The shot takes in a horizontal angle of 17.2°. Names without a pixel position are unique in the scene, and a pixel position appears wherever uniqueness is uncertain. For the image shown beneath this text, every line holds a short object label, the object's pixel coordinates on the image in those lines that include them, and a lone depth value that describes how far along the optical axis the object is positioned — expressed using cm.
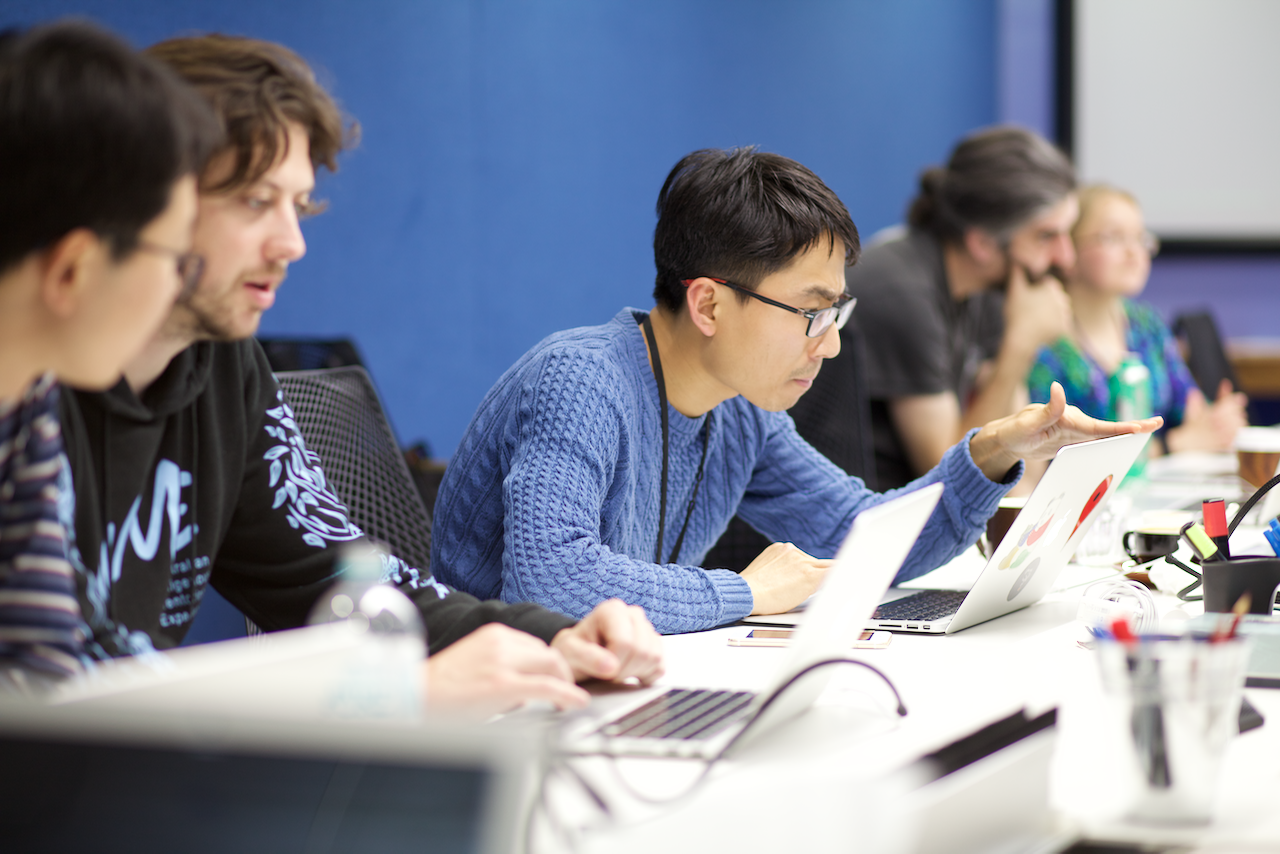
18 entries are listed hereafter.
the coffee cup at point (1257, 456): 463
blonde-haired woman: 696
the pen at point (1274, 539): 344
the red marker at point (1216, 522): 334
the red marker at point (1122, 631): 280
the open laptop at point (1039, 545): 328
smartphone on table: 326
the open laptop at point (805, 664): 288
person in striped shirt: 279
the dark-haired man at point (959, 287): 636
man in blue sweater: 341
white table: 257
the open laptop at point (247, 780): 255
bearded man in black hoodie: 300
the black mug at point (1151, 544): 361
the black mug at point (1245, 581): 322
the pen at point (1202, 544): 329
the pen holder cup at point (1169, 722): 275
